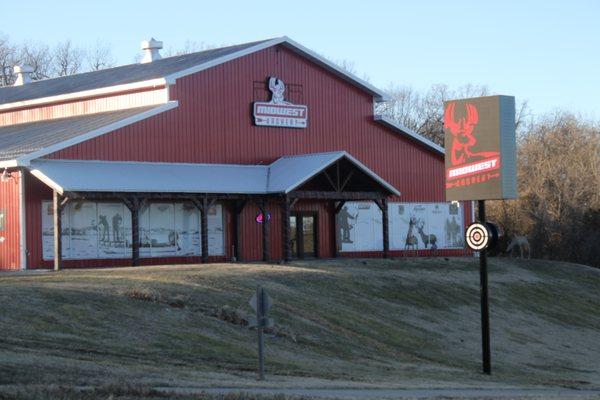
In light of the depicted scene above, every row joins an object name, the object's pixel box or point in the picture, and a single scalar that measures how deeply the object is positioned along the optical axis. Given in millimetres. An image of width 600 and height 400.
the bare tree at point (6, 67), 86312
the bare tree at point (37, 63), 89062
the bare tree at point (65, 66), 92125
